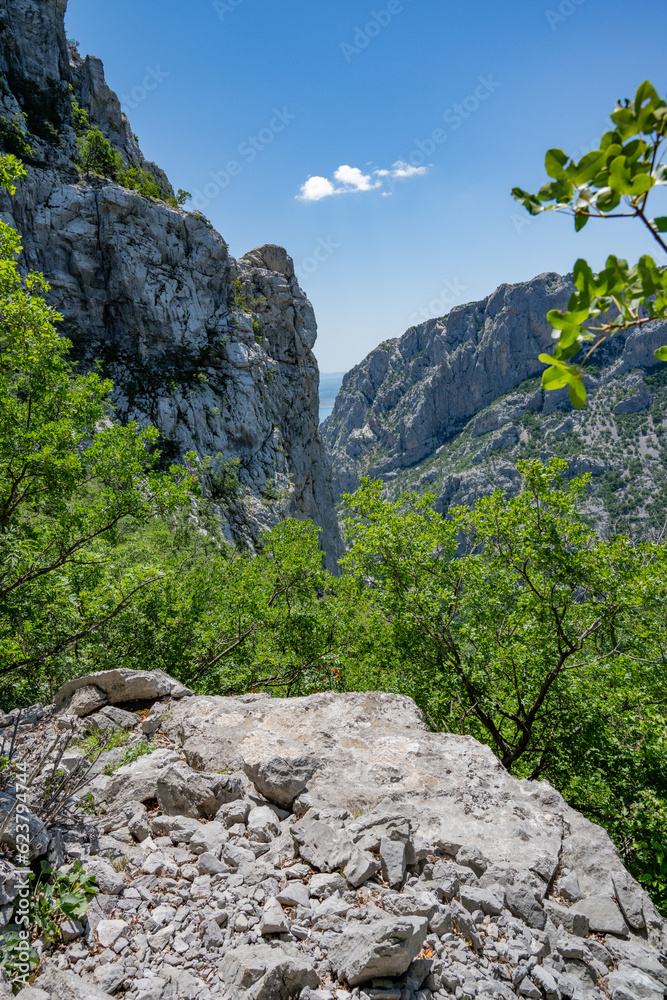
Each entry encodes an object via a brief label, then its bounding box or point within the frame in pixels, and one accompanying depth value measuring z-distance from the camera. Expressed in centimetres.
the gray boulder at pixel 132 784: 496
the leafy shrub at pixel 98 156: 4731
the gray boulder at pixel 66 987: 272
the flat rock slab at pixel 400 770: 464
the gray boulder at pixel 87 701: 719
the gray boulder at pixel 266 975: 286
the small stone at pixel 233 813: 468
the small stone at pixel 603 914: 384
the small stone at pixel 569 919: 379
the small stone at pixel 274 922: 331
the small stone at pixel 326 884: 373
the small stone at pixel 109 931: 320
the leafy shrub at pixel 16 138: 4034
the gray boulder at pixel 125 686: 755
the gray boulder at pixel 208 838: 419
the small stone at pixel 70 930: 317
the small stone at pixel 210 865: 392
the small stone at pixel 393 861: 385
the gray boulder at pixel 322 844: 402
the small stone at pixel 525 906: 371
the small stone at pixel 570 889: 421
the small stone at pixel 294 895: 359
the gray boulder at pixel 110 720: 666
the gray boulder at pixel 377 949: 300
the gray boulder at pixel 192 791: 490
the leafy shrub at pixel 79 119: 4772
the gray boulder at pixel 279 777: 507
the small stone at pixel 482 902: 371
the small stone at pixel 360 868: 379
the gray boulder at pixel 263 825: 445
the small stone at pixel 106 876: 362
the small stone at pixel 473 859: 420
